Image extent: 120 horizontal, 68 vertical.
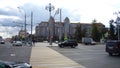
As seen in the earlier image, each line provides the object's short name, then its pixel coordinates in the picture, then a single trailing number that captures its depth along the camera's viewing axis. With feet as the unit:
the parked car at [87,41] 116.19
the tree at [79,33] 155.68
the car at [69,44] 81.80
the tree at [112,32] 135.74
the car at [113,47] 46.57
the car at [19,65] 12.77
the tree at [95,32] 156.17
